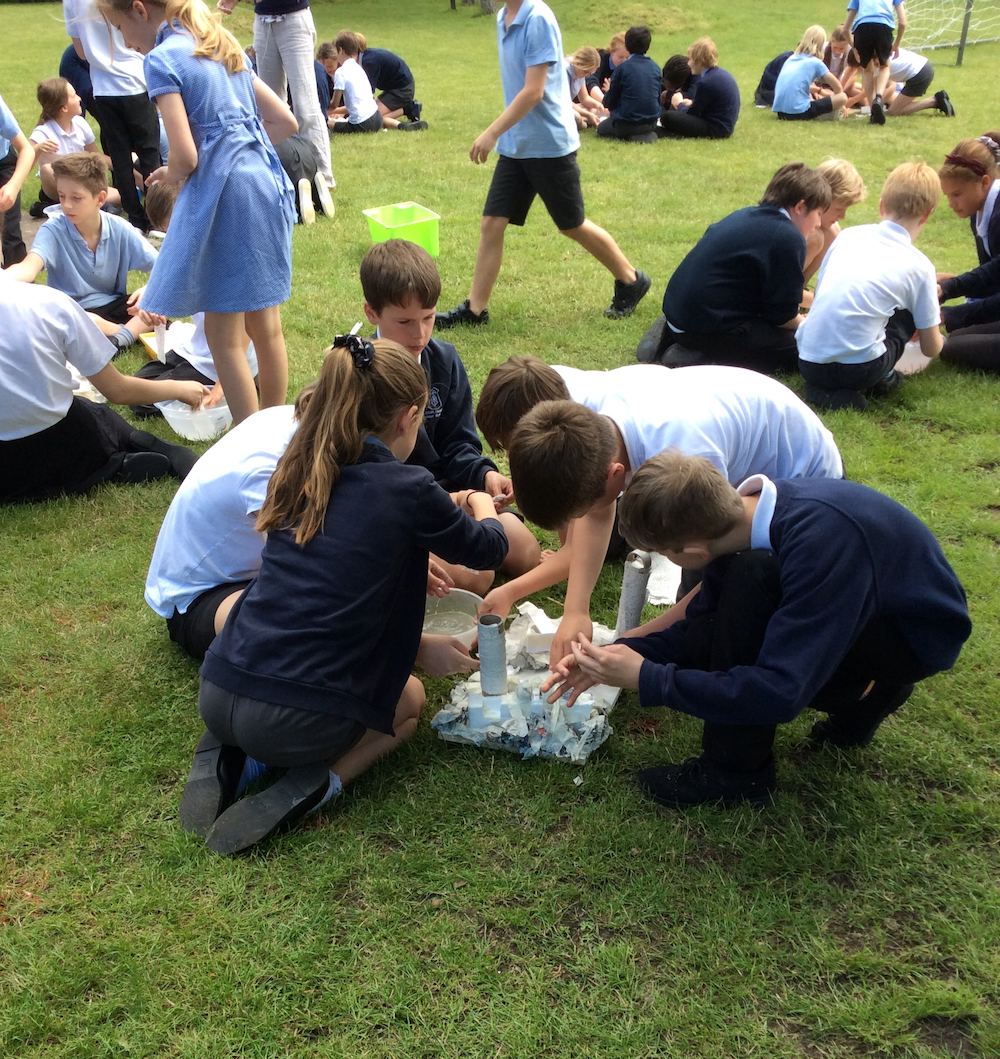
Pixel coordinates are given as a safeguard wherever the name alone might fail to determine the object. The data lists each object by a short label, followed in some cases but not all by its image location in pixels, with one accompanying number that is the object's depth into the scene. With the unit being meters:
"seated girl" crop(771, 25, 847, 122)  10.23
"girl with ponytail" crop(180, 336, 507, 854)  2.12
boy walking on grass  4.66
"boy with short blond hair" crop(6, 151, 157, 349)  4.57
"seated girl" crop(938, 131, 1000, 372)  4.50
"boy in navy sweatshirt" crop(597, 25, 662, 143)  9.38
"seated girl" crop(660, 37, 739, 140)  9.39
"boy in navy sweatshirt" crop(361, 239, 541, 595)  2.94
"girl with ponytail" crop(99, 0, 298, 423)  3.33
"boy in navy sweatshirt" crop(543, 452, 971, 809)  1.86
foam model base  2.45
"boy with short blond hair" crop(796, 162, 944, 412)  4.03
